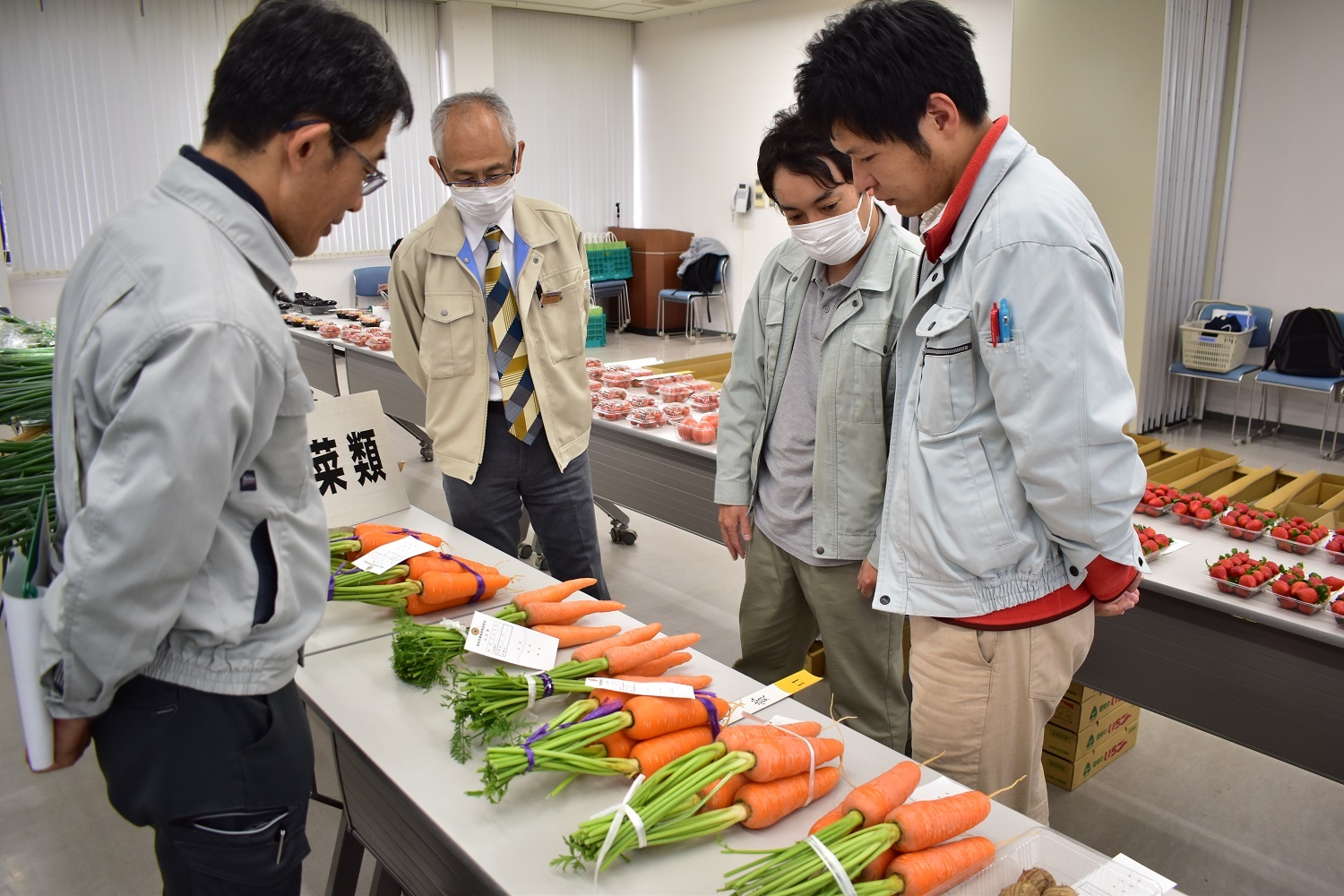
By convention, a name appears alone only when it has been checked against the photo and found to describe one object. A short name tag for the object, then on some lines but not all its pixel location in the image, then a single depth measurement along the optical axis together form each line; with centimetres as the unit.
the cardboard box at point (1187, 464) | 280
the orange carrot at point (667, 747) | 131
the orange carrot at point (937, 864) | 109
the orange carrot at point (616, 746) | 134
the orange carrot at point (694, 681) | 155
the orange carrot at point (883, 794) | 116
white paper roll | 102
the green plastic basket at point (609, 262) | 1000
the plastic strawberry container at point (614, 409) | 346
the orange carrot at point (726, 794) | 123
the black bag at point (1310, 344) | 540
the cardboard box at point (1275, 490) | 256
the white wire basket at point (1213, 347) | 571
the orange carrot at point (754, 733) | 130
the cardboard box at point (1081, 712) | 247
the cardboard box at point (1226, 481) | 265
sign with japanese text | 230
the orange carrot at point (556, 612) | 174
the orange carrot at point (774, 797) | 122
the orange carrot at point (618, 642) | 159
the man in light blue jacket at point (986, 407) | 122
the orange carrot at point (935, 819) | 113
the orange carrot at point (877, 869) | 112
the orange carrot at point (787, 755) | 125
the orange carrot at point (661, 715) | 135
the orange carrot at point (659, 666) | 158
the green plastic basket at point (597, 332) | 887
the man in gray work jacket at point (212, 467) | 92
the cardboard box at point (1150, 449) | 296
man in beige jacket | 236
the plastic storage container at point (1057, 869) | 109
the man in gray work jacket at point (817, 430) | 181
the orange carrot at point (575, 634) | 170
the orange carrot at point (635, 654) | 154
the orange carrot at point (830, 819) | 119
